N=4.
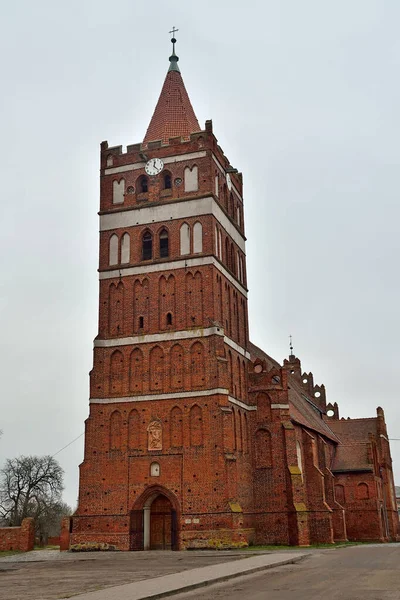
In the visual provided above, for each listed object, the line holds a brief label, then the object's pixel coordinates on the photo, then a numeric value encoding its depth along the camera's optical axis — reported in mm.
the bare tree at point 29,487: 69938
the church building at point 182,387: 36719
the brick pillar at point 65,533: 38000
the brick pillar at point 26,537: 37281
